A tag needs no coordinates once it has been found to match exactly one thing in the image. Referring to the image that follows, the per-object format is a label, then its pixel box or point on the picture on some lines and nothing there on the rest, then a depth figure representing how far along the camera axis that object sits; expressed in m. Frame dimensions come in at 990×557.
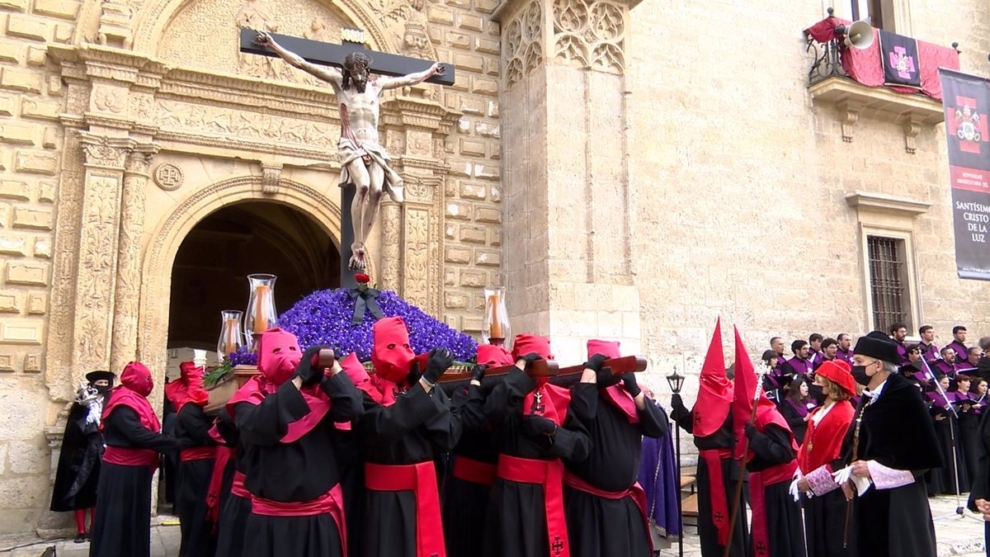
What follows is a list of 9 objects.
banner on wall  9.91
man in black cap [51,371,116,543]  7.84
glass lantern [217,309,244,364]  6.05
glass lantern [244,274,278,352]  5.34
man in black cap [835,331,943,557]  4.45
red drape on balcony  13.37
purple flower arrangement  5.22
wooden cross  6.29
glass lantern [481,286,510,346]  5.81
